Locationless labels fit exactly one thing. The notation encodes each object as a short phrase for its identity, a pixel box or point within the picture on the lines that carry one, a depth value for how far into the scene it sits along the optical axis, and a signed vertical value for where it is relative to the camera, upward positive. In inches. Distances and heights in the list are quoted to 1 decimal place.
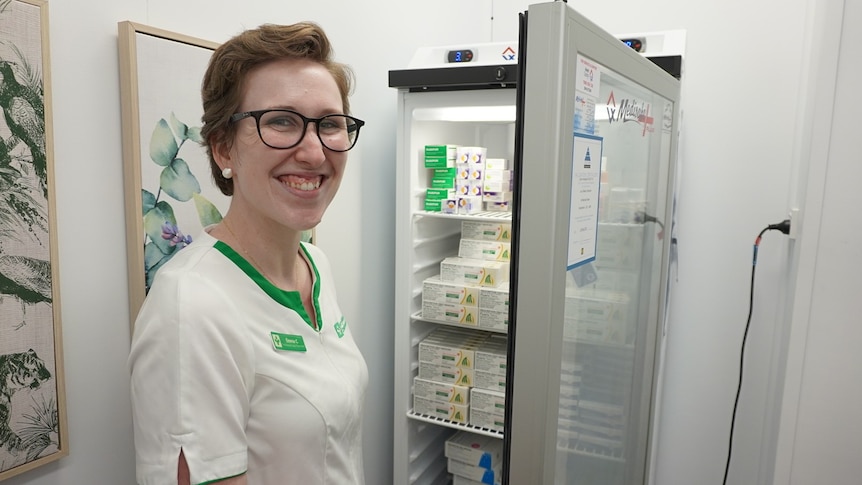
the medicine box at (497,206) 87.9 -3.3
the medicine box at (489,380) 86.6 -28.6
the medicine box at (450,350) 88.6 -25.0
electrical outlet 68.6 -3.4
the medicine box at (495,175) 87.2 +1.3
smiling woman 36.4 -9.3
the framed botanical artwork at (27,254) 43.3 -6.5
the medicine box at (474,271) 85.0 -12.7
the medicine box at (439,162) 85.9 +2.8
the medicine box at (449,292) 85.4 -15.9
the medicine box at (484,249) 88.0 -9.9
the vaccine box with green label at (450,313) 85.6 -18.9
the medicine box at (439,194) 85.8 -1.7
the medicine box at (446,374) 88.7 -28.6
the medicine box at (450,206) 85.4 -3.4
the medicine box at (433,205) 86.9 -3.4
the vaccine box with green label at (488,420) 86.2 -34.2
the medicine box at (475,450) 92.0 -41.5
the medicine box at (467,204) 85.4 -3.1
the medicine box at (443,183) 86.9 -0.1
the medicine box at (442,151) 85.9 +4.5
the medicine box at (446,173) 87.1 +1.3
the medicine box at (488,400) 85.9 -31.2
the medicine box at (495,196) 87.7 -1.8
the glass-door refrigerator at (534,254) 33.4 -6.4
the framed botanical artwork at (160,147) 51.1 +2.3
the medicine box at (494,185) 87.1 -0.2
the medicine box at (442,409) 88.0 -33.8
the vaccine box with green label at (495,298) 83.2 -16.0
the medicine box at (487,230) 88.0 -7.0
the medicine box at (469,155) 85.7 +4.0
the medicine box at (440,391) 87.8 -31.1
